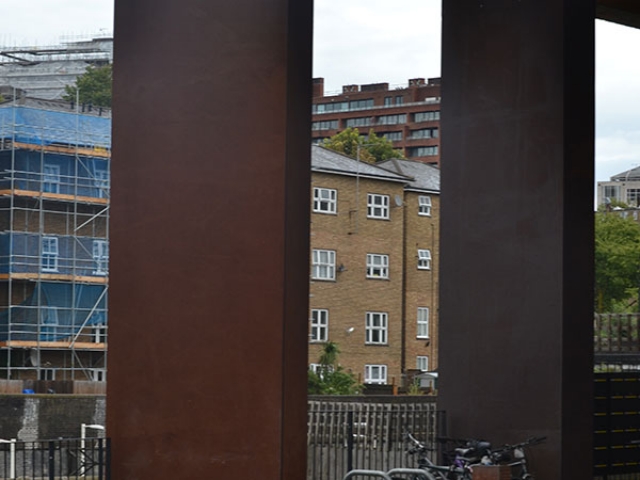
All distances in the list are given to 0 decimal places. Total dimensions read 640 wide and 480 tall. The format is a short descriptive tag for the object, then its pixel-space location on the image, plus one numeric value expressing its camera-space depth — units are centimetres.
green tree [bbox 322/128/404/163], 8944
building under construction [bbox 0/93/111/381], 4722
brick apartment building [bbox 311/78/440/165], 12000
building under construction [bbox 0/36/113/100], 8288
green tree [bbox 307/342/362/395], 4794
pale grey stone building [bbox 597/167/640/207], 13738
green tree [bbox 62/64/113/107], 8388
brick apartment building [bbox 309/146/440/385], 5578
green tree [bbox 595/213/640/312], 6531
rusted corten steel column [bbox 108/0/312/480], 1000
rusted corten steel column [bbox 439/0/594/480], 1286
